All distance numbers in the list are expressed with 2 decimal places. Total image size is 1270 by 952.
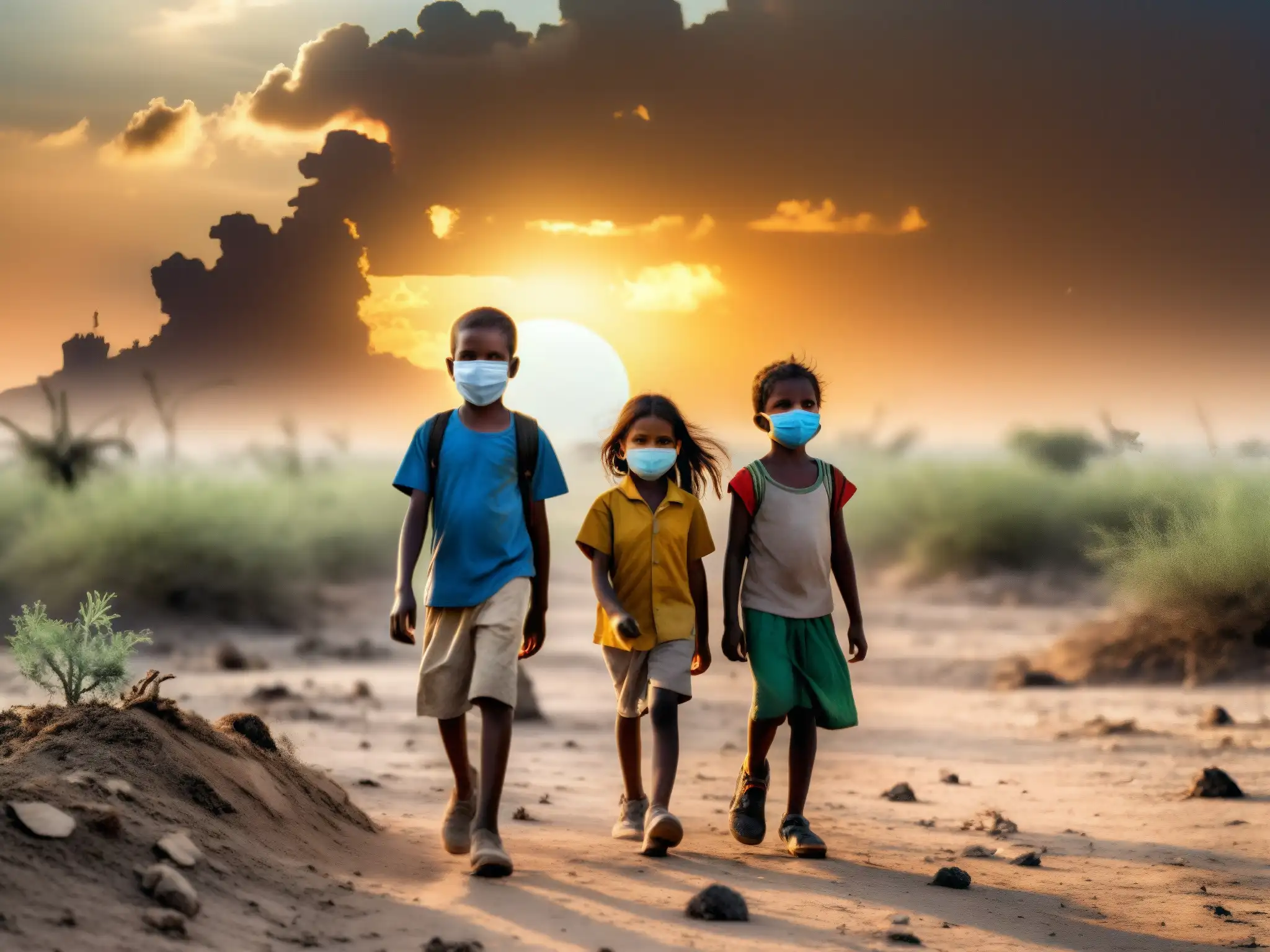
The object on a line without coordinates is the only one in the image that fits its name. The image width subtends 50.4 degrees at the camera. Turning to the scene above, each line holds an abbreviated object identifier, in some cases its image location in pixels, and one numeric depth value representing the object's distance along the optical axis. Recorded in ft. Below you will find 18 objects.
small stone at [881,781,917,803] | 27.55
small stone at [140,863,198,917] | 14.55
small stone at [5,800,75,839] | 14.96
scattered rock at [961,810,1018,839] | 24.27
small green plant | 20.17
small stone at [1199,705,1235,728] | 35.50
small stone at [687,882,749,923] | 15.74
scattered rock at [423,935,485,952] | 14.02
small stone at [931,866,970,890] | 18.90
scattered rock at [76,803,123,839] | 15.47
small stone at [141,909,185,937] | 13.92
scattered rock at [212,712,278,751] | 21.34
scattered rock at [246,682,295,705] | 38.34
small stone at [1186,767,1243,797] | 27.14
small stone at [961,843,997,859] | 21.86
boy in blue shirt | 17.56
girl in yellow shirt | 19.43
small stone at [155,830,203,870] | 15.66
